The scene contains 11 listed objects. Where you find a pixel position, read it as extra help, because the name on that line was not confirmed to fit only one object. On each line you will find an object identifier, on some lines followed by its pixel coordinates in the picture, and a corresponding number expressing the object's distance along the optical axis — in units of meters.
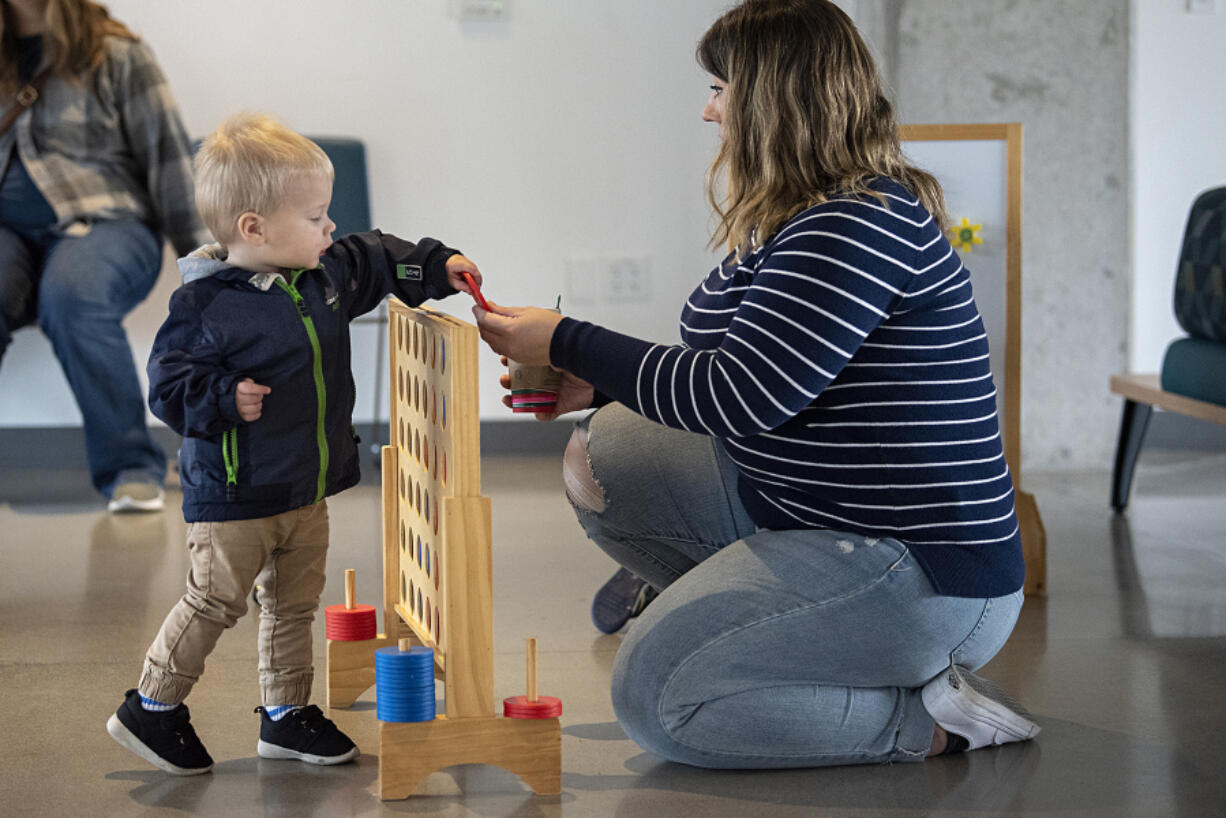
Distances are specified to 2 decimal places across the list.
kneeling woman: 3.40
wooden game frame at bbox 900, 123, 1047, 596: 4.41
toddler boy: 3.48
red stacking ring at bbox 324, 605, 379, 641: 3.76
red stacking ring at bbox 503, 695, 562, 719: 3.39
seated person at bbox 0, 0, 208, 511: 5.39
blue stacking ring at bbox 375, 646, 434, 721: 3.36
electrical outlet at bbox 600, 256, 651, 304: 6.53
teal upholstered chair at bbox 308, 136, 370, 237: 6.00
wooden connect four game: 3.36
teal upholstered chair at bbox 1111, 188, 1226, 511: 4.99
